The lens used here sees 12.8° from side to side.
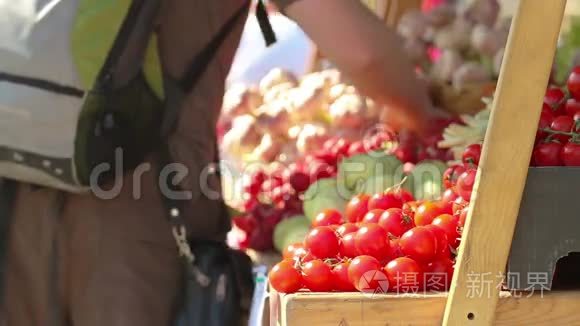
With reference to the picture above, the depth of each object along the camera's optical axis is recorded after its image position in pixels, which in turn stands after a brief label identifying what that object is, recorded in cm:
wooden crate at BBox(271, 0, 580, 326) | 243
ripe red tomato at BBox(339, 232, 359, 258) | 258
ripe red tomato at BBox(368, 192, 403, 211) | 272
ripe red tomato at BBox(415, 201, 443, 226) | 261
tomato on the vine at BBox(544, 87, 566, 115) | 269
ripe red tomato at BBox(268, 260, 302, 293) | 255
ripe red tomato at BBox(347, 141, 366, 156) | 347
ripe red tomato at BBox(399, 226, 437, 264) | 253
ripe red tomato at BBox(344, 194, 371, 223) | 276
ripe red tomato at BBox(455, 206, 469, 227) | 254
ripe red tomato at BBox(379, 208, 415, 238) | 261
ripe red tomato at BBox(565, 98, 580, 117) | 265
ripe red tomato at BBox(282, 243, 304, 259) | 269
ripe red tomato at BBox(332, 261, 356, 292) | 254
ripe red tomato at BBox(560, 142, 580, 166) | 252
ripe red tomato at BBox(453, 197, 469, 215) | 259
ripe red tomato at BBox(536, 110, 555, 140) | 258
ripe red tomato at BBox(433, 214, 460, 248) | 257
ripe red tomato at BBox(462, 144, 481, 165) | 266
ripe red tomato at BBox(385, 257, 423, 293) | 252
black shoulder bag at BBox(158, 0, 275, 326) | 303
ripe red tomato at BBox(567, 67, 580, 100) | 271
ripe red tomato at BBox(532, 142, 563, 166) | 252
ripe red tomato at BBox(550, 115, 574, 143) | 258
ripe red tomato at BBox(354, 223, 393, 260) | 255
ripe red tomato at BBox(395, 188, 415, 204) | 275
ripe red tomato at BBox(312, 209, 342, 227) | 275
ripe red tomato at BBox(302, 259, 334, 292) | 254
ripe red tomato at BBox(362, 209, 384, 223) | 266
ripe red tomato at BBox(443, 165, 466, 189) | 275
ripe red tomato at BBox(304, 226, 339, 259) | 259
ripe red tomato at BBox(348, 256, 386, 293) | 251
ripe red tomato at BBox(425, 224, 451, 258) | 255
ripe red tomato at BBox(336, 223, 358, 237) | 263
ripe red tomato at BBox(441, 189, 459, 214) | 262
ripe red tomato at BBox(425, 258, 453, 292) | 253
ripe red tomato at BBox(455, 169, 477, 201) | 259
